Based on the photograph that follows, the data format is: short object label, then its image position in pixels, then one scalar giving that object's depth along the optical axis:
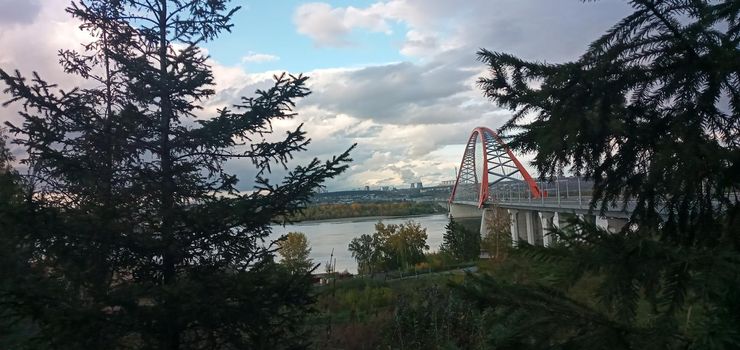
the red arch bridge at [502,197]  36.02
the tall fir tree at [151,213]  4.23
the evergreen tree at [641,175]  1.41
